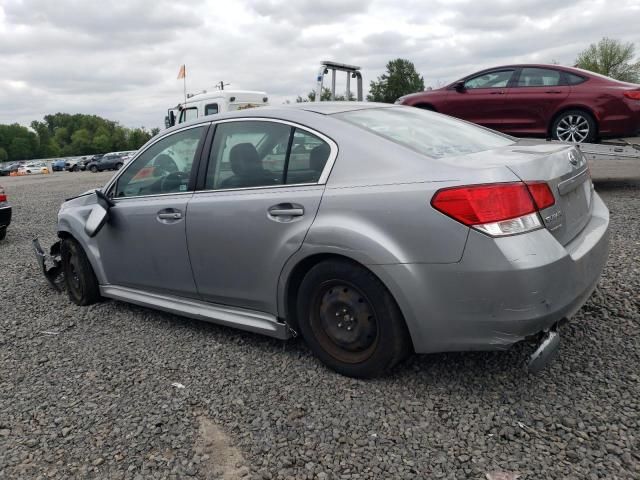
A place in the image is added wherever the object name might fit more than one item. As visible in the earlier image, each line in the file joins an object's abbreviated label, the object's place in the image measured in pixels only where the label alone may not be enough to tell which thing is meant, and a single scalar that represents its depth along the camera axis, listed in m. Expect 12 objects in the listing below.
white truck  12.96
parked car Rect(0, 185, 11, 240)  8.17
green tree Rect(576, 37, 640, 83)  49.91
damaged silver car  2.48
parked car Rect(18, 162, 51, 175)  59.83
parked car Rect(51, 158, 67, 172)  60.88
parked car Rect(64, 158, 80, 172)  52.50
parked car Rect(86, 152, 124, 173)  43.31
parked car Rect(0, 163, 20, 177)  63.63
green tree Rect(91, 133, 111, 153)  129.88
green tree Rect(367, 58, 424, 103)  65.88
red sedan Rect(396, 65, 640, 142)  8.15
